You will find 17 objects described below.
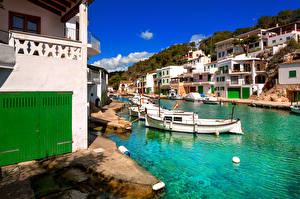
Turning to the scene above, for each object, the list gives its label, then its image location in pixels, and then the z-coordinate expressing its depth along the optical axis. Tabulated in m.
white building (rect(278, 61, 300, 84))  37.66
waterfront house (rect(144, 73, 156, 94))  86.19
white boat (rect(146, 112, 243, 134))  18.92
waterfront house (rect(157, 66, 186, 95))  73.69
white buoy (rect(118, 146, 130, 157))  10.69
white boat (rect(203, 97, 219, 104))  46.67
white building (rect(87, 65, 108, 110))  25.05
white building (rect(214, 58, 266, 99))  49.34
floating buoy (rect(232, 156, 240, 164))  11.80
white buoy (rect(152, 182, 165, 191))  6.46
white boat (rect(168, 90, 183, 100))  62.11
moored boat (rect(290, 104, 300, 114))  29.57
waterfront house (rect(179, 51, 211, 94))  64.69
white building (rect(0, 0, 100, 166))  6.91
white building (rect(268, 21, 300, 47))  54.06
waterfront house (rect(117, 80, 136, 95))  100.04
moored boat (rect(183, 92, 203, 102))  53.98
